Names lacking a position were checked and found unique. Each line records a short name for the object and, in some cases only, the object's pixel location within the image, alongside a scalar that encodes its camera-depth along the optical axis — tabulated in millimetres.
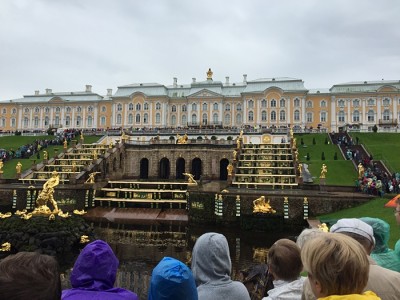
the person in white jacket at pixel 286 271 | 4445
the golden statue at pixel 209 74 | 87812
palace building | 78562
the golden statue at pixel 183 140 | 45312
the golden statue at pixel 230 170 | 31827
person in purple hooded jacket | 3979
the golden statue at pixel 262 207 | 24234
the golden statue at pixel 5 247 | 17812
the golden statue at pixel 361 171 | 29281
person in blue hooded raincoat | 3533
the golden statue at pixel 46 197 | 21112
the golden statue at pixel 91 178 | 32222
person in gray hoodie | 4270
